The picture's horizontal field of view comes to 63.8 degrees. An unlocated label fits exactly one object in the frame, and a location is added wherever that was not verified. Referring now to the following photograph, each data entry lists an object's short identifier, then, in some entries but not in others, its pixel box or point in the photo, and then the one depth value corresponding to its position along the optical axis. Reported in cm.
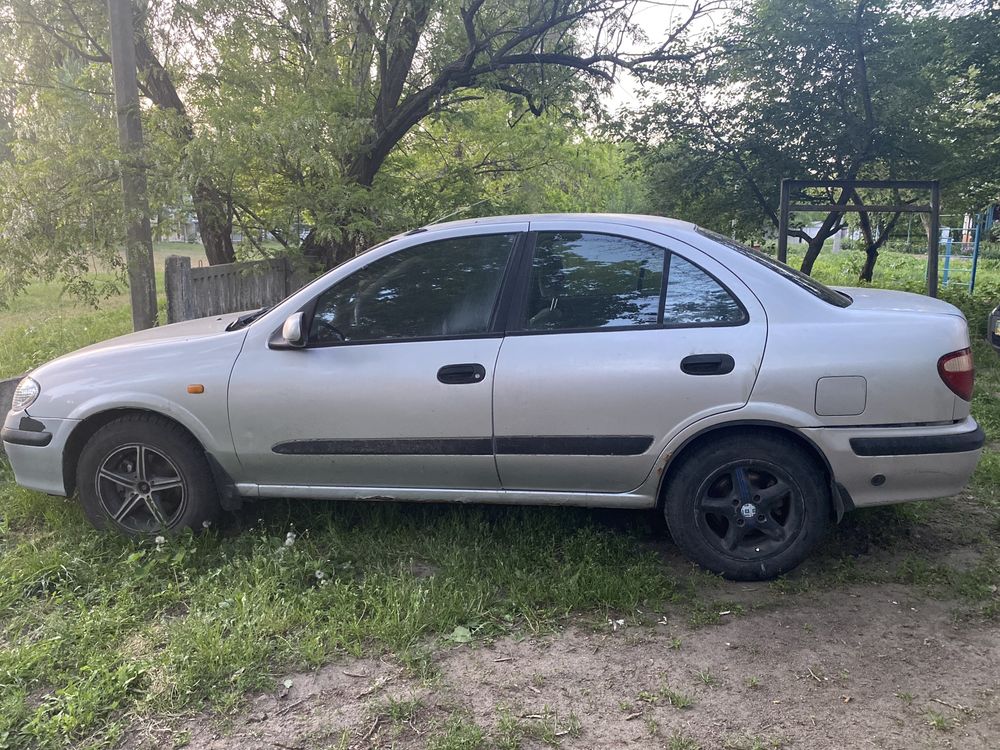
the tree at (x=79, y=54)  736
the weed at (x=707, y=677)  294
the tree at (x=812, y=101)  888
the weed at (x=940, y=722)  266
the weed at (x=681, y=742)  259
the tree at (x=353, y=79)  648
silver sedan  346
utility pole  597
